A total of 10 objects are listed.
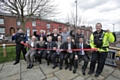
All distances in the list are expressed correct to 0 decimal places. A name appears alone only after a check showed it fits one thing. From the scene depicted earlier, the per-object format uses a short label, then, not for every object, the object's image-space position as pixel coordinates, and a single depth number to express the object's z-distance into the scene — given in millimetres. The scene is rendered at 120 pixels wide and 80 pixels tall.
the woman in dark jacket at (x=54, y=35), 4055
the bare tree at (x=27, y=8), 7488
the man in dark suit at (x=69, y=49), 3382
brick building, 22844
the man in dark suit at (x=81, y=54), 3114
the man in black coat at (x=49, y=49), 3784
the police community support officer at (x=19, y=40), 4102
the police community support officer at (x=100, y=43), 2637
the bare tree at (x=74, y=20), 11164
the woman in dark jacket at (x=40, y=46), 3934
